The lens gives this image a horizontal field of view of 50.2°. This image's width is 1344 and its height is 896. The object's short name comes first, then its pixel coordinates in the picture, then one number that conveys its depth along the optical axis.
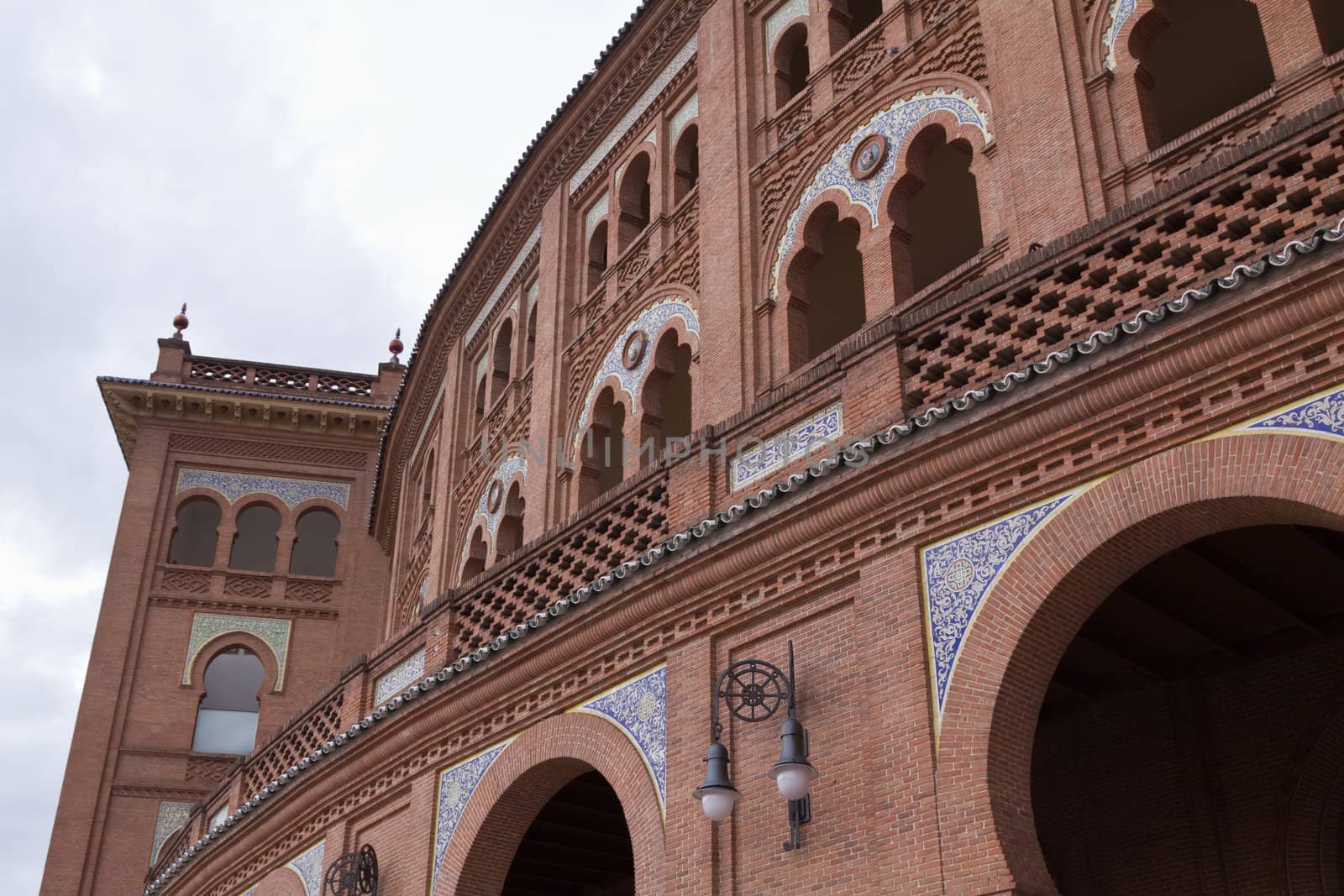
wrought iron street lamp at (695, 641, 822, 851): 8.21
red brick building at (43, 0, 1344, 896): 7.54
